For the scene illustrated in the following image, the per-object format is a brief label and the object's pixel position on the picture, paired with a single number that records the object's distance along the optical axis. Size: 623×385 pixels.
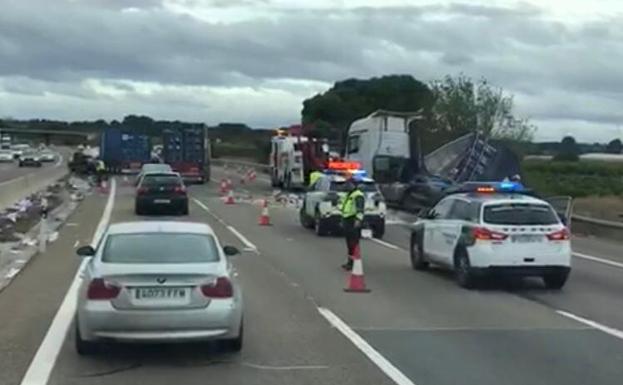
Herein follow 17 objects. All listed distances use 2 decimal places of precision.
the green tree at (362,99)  114.06
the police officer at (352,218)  21.84
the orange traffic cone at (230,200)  49.41
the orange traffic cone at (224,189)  57.61
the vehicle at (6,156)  121.88
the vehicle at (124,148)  78.94
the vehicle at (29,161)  105.31
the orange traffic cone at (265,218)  36.28
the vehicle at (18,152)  115.50
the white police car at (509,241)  18.73
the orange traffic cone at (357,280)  18.43
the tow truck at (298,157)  59.56
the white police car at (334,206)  31.52
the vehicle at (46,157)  119.34
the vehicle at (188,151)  70.25
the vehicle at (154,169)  43.83
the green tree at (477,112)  72.25
